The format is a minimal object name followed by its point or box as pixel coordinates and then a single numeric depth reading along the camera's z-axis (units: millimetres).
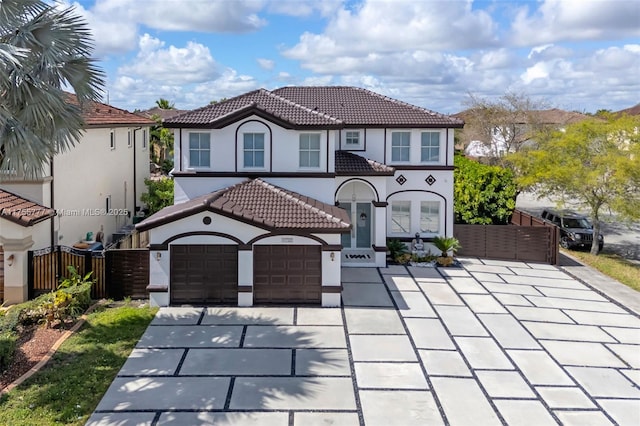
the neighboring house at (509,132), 40469
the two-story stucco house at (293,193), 18000
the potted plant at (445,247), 23516
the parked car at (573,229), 28547
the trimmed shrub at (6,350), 12689
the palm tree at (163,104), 65188
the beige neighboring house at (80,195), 17891
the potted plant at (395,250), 23797
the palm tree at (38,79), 12602
